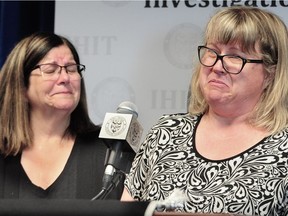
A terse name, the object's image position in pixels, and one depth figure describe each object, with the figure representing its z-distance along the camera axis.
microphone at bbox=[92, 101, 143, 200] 3.05
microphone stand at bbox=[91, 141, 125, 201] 3.03
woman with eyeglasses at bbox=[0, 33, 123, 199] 3.68
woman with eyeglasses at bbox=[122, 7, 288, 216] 3.02
